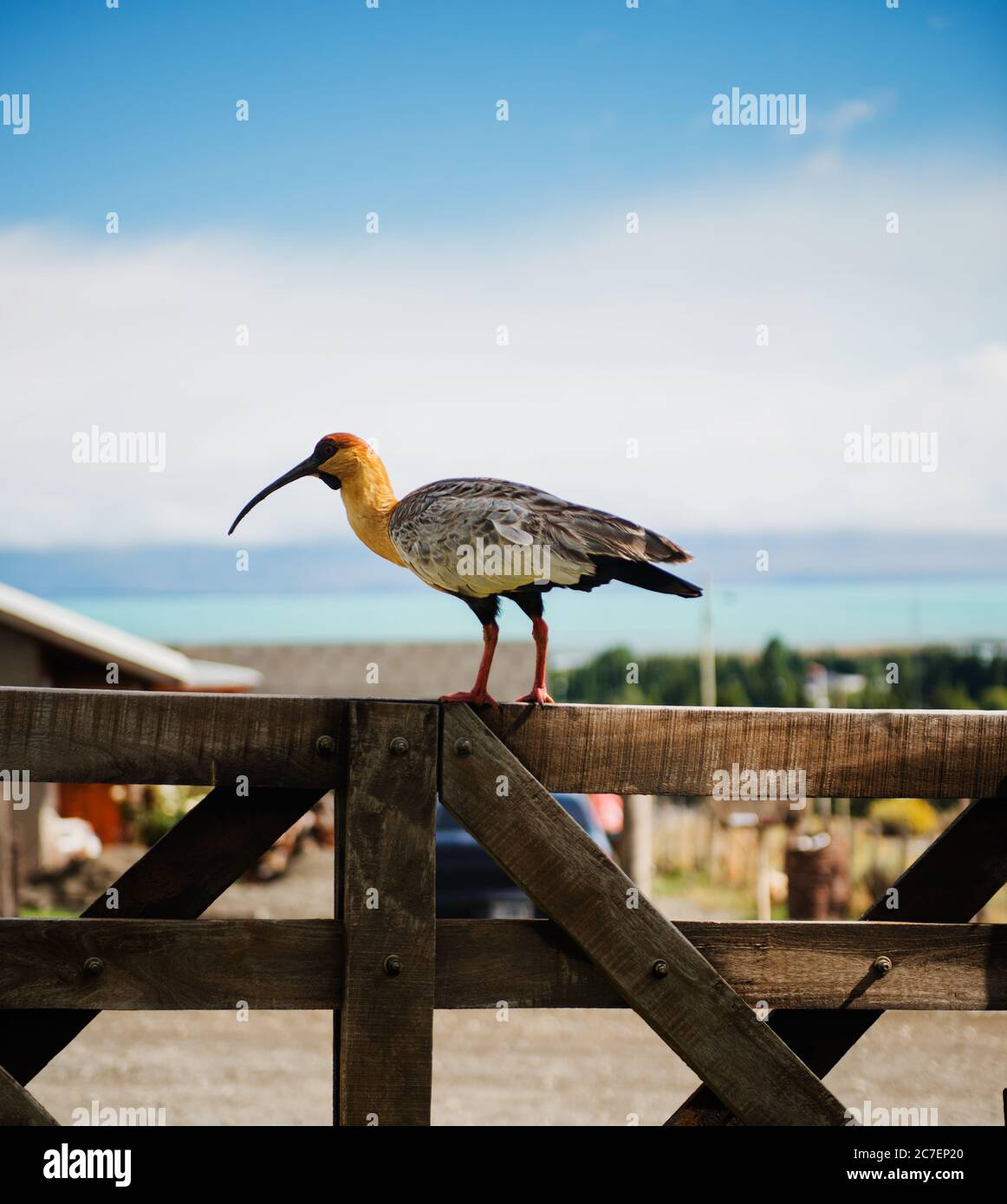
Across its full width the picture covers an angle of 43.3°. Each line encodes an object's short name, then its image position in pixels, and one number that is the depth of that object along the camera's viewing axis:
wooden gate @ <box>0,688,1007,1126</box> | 2.67
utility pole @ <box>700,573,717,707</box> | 26.28
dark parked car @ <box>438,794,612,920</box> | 10.49
